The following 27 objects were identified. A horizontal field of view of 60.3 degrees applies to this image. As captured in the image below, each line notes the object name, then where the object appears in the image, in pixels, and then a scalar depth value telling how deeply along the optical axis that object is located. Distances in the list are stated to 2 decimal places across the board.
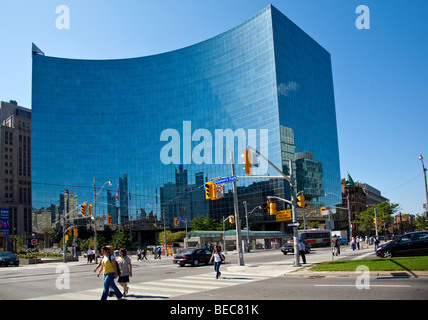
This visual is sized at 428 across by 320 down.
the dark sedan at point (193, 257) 32.28
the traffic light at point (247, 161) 21.59
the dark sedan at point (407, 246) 24.55
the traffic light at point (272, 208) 29.28
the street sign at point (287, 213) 37.15
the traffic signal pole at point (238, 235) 28.93
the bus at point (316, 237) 59.14
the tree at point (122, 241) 64.81
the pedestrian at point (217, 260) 20.42
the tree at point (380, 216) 79.06
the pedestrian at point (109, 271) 12.55
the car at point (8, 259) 43.23
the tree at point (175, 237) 83.19
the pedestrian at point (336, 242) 37.17
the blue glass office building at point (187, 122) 96.12
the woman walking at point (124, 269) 14.05
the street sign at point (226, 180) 27.88
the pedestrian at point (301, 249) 26.94
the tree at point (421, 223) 66.62
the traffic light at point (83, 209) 41.30
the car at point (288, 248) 45.91
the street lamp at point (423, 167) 35.97
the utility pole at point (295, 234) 25.30
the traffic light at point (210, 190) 27.88
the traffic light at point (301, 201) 25.27
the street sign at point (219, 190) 28.96
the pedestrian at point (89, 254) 46.19
